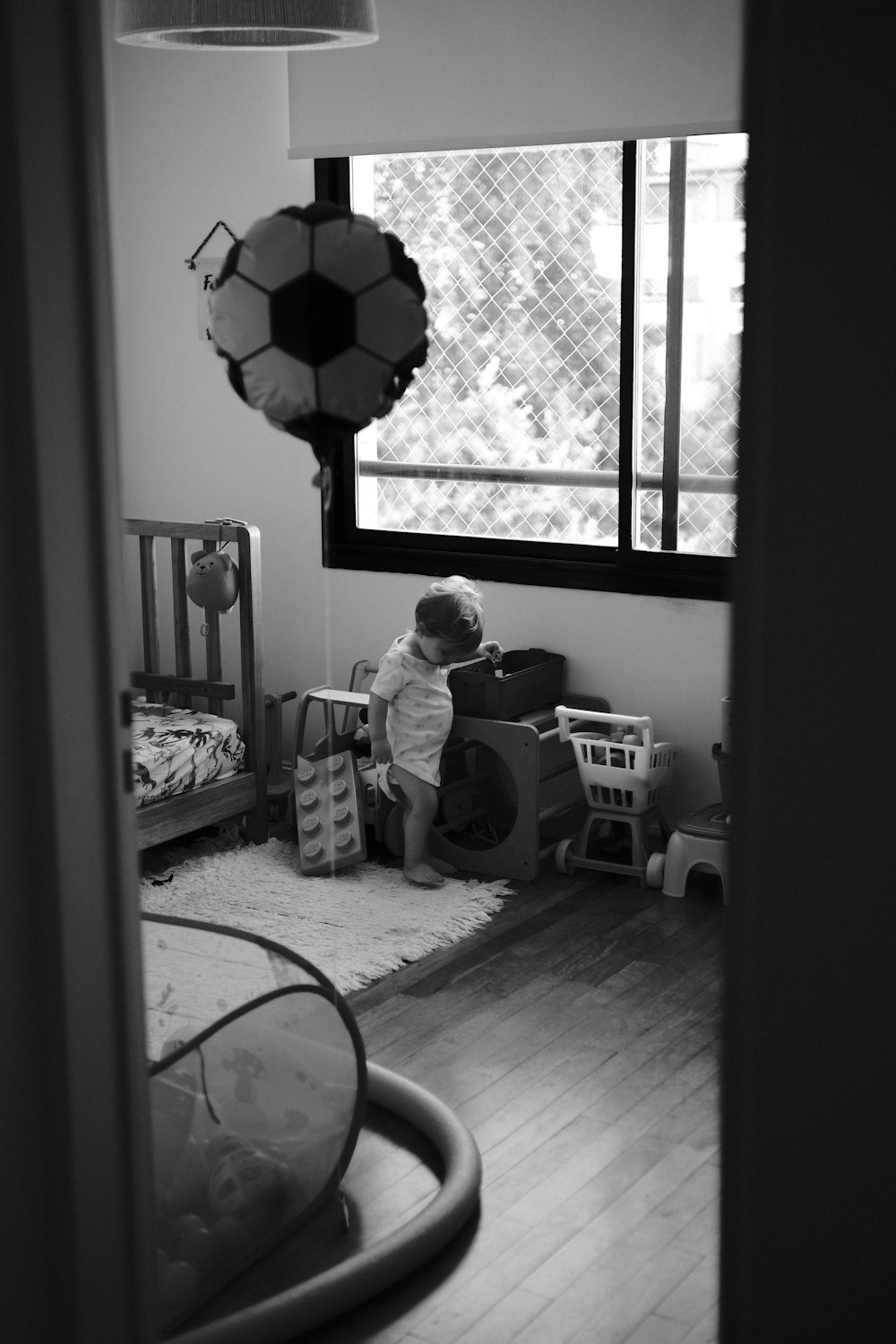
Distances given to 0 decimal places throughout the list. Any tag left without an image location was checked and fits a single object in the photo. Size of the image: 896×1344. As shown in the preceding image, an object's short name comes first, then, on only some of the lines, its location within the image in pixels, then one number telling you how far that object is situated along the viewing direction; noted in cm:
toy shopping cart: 356
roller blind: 339
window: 365
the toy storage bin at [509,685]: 370
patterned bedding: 350
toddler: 357
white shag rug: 314
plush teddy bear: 371
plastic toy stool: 343
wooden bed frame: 367
